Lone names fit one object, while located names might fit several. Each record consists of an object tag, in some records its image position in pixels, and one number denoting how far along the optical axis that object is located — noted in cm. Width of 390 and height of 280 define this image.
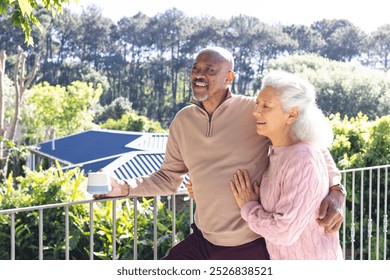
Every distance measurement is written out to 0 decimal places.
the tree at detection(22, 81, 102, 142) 3045
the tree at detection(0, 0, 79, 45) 353
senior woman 180
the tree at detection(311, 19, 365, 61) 4522
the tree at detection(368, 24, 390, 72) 4491
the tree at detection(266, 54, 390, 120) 3622
